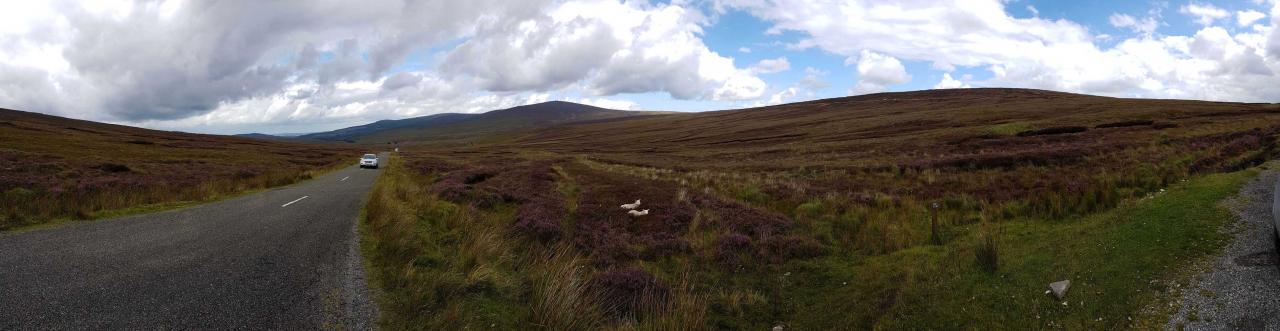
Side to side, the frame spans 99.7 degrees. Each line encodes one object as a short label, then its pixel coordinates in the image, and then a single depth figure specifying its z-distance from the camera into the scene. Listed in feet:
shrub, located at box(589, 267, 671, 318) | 30.07
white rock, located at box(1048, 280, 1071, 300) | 25.03
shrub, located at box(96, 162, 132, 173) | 113.91
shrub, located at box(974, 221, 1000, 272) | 31.64
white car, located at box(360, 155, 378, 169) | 174.19
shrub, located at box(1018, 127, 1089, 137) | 156.04
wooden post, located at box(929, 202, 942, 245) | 43.37
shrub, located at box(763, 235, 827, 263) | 42.91
